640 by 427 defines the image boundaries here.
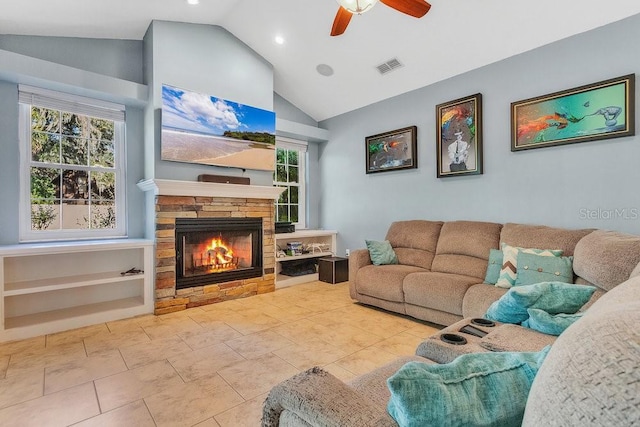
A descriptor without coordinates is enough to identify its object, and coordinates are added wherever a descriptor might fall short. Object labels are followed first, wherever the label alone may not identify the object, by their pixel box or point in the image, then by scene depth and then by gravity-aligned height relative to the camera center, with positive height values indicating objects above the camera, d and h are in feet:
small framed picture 13.91 +2.94
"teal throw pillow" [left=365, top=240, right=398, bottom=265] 12.35 -1.50
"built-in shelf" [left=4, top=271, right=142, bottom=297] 9.36 -2.03
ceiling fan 6.77 +5.01
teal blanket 2.08 -1.23
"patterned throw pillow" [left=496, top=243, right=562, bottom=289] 8.73 -1.41
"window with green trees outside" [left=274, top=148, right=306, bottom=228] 17.62 +1.78
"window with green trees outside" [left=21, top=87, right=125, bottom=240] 10.92 +1.57
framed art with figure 11.80 +2.95
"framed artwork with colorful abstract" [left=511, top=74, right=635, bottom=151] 8.83 +2.92
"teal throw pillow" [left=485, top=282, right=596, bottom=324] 5.60 -1.51
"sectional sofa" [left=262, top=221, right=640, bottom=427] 1.30 -0.91
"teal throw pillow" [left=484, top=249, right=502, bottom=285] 9.45 -1.60
